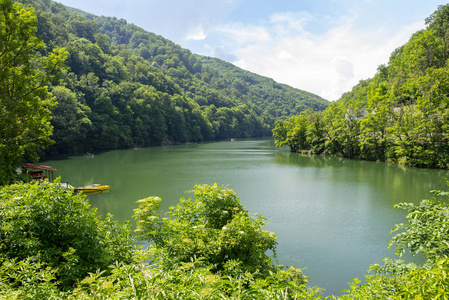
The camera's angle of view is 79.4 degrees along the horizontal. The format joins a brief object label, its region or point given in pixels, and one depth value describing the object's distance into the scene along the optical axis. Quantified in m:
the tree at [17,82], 12.72
